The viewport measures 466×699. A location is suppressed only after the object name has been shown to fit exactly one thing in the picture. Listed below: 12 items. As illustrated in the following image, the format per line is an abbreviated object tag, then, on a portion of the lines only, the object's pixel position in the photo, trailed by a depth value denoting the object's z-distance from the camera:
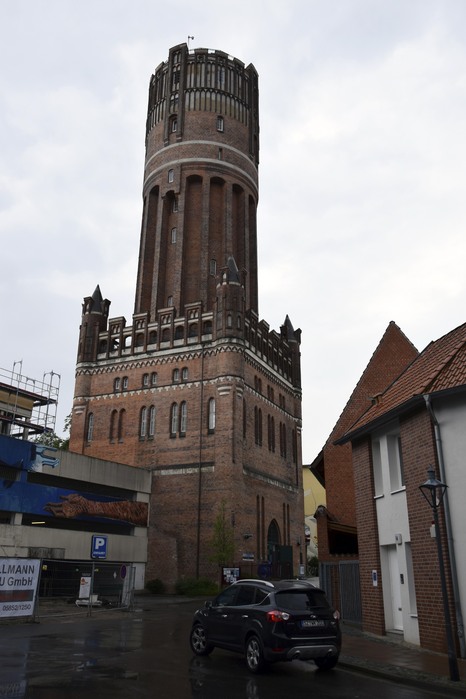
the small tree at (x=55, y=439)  54.25
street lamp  10.23
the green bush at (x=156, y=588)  37.81
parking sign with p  28.33
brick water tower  39.47
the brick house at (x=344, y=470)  21.19
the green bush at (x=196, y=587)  36.25
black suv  10.48
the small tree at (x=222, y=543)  36.22
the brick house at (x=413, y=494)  13.30
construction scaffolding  38.41
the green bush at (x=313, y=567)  66.61
